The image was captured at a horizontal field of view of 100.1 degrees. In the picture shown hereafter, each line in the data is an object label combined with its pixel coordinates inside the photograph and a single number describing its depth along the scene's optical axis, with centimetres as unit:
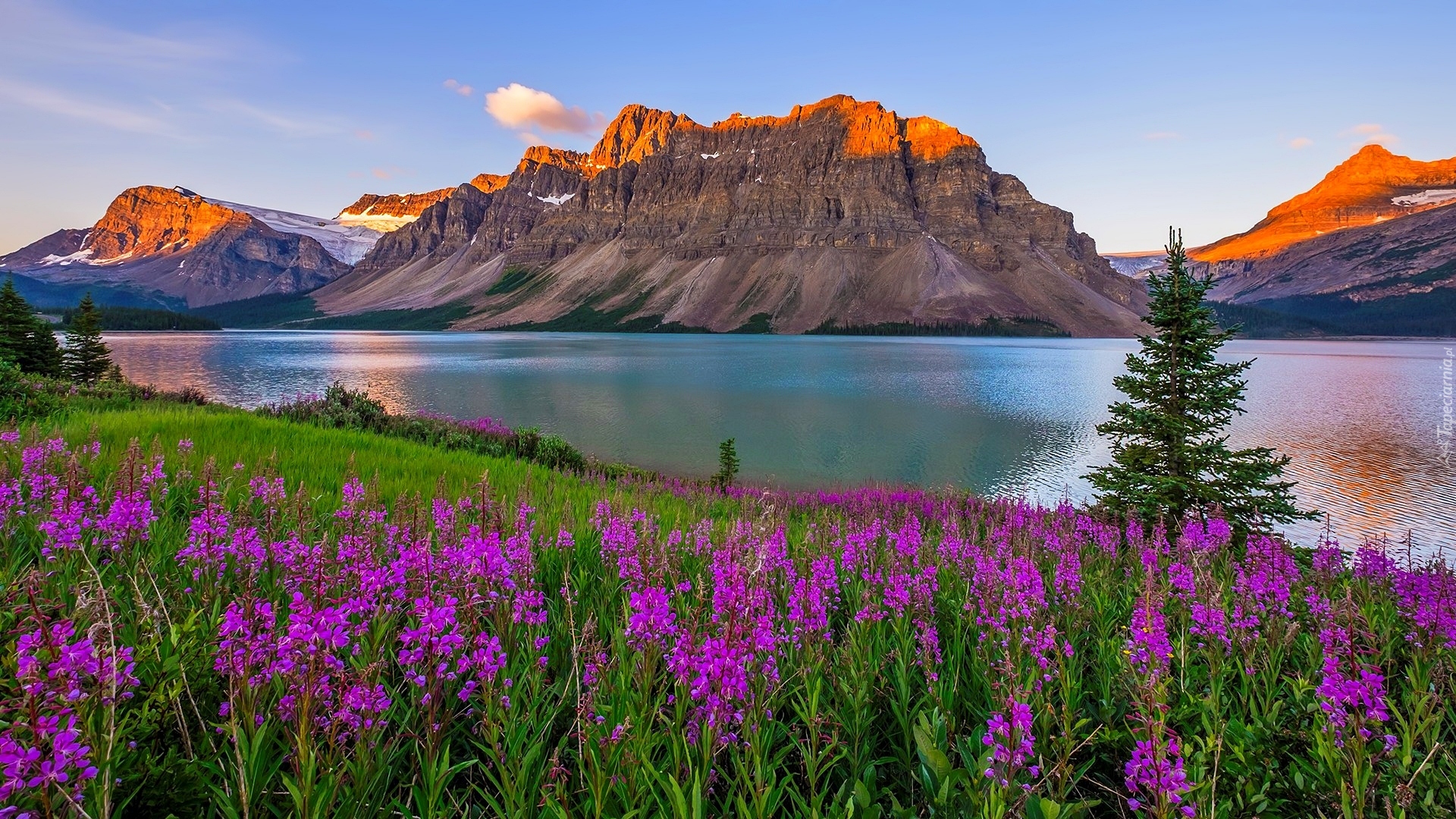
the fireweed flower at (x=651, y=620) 322
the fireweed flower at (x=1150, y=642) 315
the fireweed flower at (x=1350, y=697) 283
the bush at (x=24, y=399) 1312
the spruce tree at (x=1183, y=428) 1225
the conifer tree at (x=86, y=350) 3139
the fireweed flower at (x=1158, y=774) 222
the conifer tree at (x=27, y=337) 2700
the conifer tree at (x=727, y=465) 2148
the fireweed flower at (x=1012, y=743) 240
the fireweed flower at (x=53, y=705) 163
